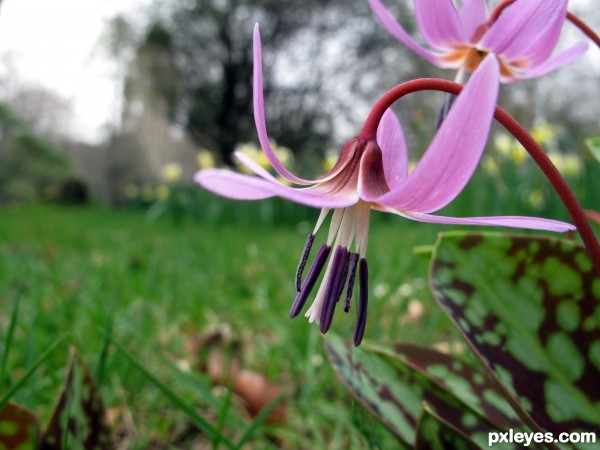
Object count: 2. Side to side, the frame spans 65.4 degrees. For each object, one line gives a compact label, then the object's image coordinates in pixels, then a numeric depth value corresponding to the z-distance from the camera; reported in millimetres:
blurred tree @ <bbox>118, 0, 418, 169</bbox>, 8861
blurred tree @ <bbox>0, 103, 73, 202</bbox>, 6930
